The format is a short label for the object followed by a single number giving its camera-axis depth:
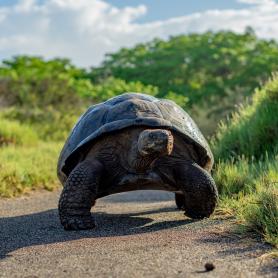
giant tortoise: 5.03
